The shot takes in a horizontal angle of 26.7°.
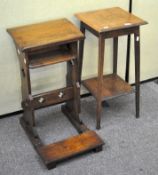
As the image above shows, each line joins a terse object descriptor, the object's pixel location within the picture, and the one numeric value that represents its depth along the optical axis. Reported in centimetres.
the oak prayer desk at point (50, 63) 205
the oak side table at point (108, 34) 215
